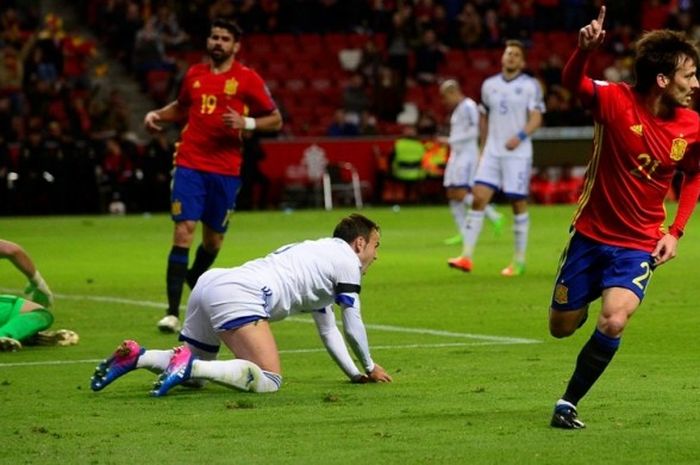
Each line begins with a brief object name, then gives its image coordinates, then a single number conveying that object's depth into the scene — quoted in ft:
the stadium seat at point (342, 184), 113.80
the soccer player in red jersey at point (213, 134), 47.98
